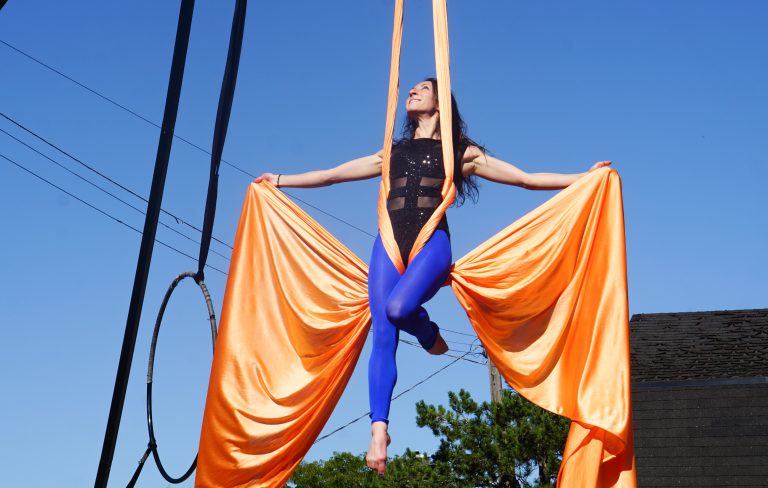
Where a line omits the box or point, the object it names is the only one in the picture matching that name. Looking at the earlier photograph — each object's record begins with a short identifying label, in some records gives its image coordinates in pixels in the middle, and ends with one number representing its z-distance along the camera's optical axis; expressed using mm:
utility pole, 16266
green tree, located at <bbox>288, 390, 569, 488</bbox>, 11688
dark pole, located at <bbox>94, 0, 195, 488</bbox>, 5457
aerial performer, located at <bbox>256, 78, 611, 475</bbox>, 4672
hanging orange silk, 4758
